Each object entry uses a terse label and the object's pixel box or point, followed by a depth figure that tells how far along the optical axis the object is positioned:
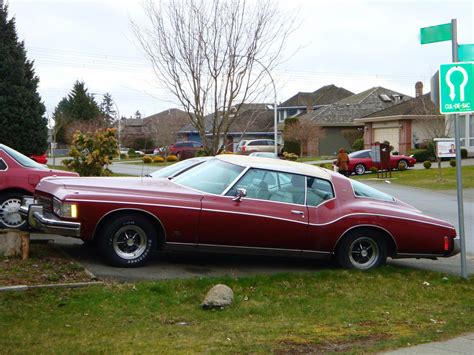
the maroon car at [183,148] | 50.12
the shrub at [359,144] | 52.62
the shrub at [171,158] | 51.78
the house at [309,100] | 73.31
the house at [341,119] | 57.54
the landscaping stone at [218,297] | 6.32
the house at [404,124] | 45.34
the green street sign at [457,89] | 7.84
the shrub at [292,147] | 54.09
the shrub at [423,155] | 41.47
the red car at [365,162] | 34.16
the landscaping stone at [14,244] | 7.78
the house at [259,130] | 66.02
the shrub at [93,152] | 18.72
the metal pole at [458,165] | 8.02
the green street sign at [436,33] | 8.06
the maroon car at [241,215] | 7.64
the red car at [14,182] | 9.96
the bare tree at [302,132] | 53.56
